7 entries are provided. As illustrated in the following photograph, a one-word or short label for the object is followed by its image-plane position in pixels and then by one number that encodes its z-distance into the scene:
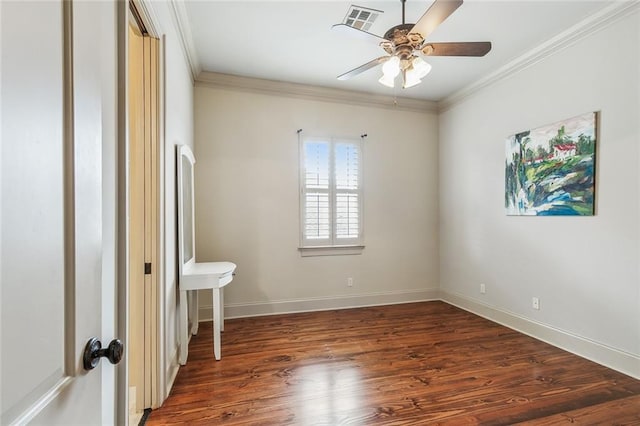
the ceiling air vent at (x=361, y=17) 2.42
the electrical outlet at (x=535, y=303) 3.05
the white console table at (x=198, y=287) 2.50
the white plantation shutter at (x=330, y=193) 3.88
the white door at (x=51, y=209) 0.48
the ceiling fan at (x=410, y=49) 2.08
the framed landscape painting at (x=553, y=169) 2.61
